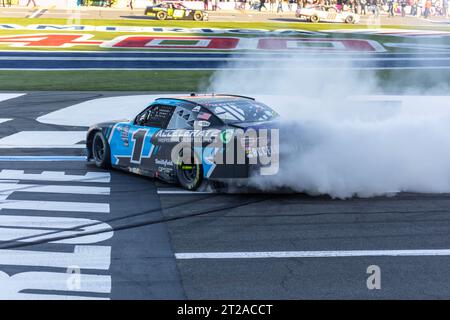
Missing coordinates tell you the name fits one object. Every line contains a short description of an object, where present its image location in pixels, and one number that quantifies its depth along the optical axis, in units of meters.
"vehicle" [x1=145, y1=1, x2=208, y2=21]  47.34
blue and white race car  9.63
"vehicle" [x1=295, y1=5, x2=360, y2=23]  48.50
